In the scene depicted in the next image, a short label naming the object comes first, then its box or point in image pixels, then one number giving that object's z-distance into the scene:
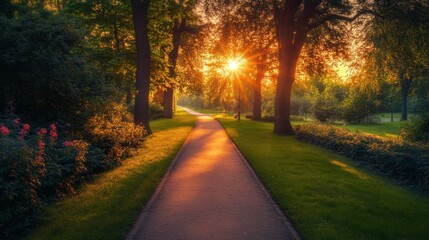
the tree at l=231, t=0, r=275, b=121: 20.27
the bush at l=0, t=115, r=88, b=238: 5.66
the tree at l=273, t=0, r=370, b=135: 21.64
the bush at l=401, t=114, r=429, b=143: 18.08
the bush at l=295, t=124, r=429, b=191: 10.30
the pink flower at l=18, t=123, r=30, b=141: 7.07
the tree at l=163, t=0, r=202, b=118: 23.39
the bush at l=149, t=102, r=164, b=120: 41.94
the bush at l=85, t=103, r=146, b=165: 11.77
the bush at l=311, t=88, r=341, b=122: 43.94
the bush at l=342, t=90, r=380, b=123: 44.69
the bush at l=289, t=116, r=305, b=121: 49.23
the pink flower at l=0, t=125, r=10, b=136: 6.37
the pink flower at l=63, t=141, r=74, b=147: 8.23
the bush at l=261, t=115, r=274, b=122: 43.06
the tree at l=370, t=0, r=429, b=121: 17.72
